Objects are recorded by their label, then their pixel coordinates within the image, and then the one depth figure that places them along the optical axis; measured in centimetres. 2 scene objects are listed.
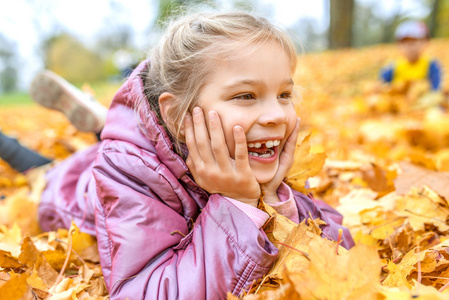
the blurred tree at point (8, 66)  3209
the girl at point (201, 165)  94
